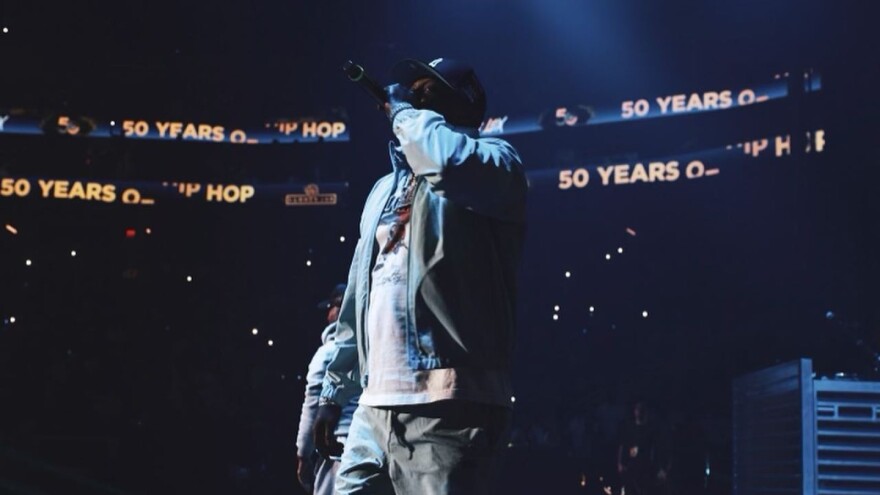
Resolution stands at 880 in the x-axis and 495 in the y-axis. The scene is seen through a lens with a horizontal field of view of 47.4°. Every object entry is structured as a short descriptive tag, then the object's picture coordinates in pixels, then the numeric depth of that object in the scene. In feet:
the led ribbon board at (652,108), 63.98
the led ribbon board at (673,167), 63.26
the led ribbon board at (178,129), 87.30
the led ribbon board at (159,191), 87.15
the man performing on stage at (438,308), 8.75
